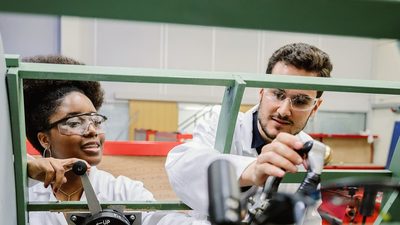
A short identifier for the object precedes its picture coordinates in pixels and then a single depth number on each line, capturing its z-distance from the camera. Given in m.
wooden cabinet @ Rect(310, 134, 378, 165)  4.27
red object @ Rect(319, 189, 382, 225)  0.61
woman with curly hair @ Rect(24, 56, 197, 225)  1.19
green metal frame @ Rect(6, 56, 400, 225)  0.70
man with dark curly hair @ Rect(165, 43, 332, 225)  0.74
